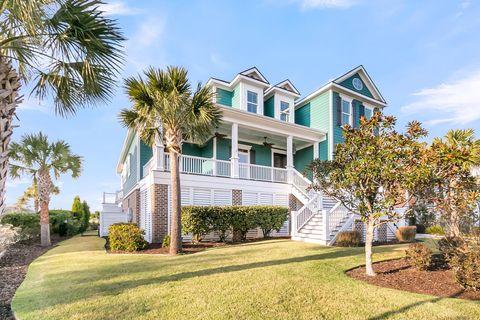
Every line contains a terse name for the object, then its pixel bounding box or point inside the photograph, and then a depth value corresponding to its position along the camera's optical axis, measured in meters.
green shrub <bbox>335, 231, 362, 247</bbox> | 11.64
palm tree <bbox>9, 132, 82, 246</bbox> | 15.05
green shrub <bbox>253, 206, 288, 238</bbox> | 12.88
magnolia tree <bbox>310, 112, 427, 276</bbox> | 6.57
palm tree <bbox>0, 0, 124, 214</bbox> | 4.86
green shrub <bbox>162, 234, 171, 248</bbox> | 10.79
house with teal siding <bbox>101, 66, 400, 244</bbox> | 12.67
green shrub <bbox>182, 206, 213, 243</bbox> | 11.42
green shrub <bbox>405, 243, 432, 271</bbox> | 7.25
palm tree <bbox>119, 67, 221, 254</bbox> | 9.20
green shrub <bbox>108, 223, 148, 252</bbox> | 10.70
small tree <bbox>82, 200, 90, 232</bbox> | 24.27
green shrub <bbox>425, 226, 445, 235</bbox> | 17.94
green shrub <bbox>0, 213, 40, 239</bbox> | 15.76
